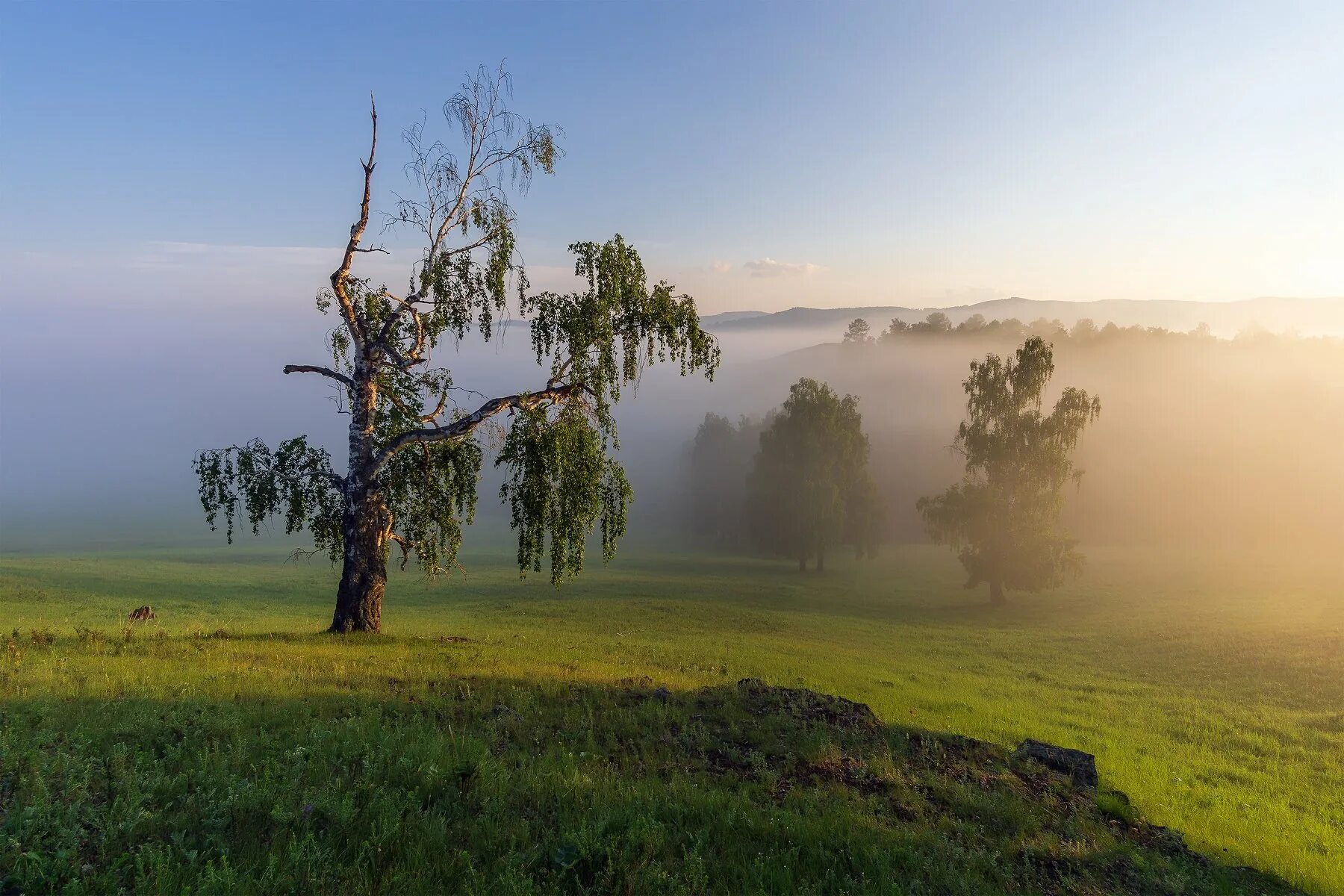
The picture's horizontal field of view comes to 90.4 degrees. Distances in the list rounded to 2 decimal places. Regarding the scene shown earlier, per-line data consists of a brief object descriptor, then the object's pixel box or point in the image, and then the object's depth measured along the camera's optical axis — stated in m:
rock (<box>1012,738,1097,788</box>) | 10.70
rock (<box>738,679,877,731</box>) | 11.93
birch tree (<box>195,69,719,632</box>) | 18.44
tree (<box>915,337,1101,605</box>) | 47.25
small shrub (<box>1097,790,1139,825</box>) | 9.51
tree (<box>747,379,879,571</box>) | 63.38
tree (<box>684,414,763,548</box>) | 103.31
